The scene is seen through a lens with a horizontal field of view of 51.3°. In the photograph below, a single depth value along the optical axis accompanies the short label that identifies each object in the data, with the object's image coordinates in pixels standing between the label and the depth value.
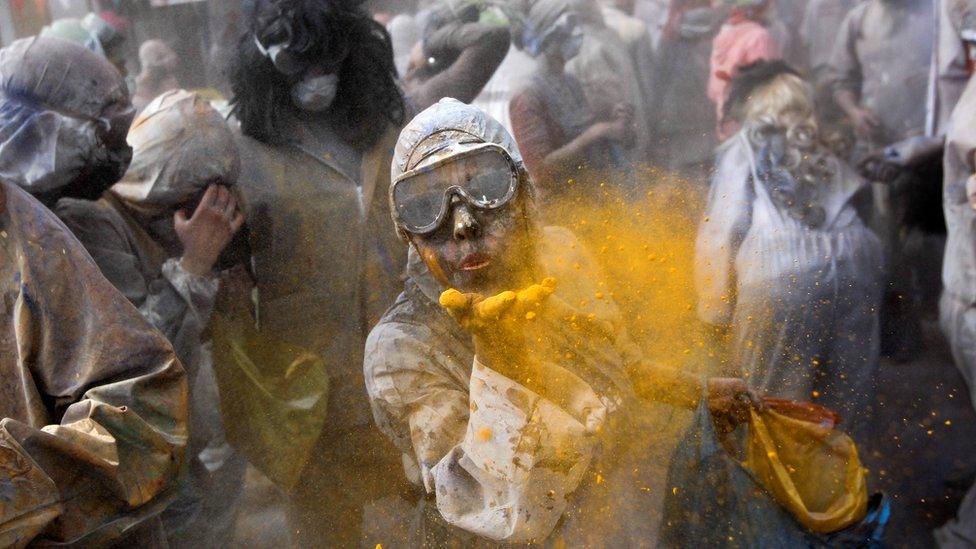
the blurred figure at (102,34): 4.33
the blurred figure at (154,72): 4.21
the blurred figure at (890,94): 3.96
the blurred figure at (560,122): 3.64
